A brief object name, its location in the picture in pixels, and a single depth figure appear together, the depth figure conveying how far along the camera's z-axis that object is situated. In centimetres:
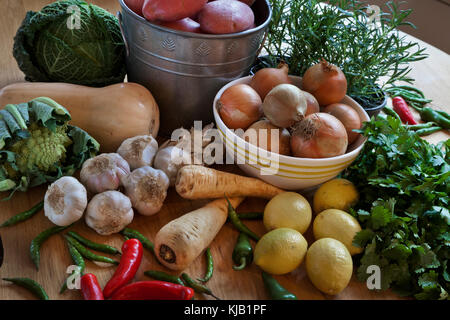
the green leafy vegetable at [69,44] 121
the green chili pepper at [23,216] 94
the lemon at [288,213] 97
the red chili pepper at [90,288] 81
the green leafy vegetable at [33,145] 97
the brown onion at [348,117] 107
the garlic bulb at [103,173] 97
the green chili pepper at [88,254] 89
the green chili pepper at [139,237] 94
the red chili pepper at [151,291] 83
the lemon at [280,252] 88
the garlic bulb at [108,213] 92
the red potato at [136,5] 112
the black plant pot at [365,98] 120
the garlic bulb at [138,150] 104
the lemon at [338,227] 93
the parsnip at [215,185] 101
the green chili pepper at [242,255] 92
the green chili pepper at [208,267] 89
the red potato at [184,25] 108
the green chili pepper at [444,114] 139
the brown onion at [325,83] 108
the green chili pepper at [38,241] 87
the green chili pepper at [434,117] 138
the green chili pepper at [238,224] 99
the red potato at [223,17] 107
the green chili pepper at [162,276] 87
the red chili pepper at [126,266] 84
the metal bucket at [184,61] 106
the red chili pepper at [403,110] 141
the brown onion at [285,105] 99
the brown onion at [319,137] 98
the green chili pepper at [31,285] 81
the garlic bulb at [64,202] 91
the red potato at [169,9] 103
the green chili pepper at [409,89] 150
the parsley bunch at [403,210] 89
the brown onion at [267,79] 111
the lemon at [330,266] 85
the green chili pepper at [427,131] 135
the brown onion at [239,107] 105
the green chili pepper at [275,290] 85
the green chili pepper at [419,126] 137
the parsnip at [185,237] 88
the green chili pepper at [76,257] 87
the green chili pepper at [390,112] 139
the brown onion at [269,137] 101
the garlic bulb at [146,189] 98
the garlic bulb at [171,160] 104
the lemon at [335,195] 101
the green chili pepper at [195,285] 86
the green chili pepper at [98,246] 91
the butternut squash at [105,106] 114
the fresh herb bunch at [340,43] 115
